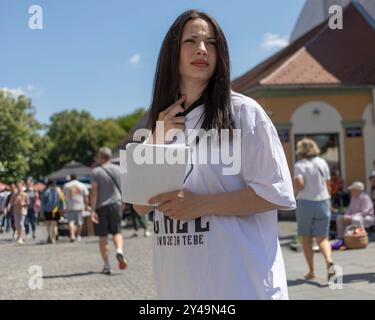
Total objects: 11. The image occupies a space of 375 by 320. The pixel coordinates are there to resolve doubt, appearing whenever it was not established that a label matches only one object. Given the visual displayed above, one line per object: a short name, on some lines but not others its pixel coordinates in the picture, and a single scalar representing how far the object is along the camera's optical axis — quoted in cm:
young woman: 171
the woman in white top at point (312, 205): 715
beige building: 1961
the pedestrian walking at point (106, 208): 822
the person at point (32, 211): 1391
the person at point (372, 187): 1144
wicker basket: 955
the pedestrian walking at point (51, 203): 1255
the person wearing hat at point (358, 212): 1030
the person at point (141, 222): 1447
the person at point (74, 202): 1315
